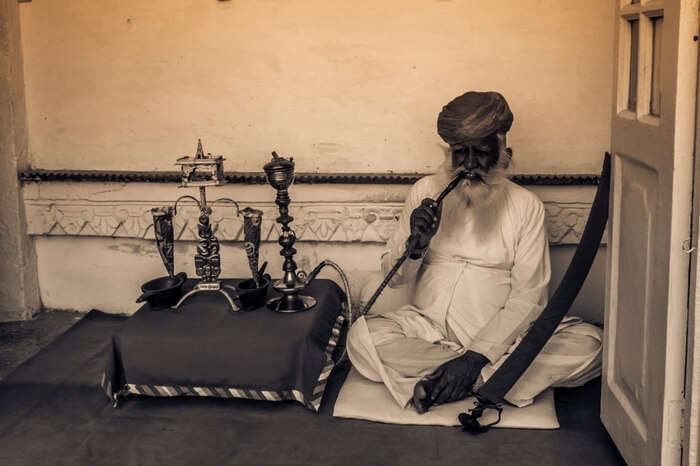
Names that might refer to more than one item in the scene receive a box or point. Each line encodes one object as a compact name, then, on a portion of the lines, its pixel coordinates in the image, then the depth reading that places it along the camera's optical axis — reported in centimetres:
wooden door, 278
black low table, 405
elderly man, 400
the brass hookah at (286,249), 422
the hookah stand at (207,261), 434
